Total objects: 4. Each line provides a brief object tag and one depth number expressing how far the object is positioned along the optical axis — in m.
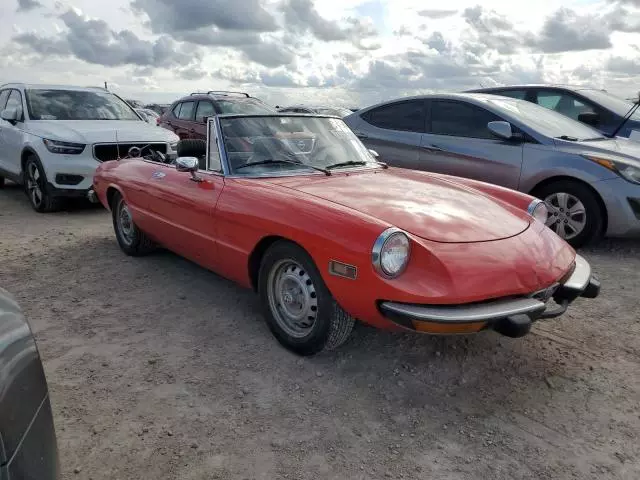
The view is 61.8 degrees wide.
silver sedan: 5.13
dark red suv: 10.55
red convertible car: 2.62
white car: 6.80
